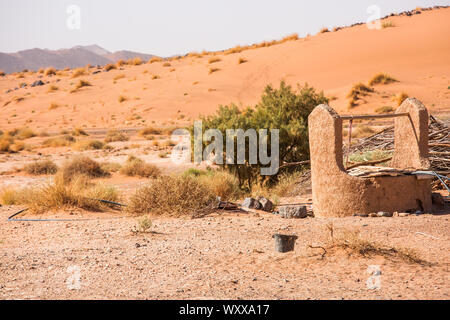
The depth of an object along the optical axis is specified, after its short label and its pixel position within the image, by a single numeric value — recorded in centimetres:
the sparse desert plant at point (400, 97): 2929
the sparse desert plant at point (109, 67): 5815
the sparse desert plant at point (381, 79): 3422
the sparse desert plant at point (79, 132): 2985
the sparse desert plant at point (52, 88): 4880
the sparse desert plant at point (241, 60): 4682
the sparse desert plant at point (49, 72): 6028
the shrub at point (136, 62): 5959
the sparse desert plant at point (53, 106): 4228
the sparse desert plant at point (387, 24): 4795
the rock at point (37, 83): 5302
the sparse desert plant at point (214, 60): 4917
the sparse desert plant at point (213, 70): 4556
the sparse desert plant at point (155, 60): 6020
